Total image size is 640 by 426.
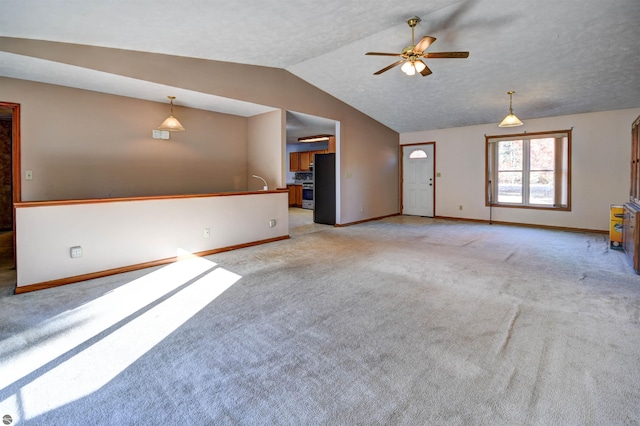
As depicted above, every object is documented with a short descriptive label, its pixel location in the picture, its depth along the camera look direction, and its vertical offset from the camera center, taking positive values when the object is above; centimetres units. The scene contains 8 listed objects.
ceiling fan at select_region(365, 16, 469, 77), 359 +170
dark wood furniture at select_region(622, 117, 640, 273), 377 -20
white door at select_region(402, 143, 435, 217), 873 +56
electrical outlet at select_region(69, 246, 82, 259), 353 -57
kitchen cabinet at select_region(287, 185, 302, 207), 1146 +18
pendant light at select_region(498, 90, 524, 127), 551 +135
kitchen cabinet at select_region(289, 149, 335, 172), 1118 +141
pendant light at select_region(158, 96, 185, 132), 459 +108
